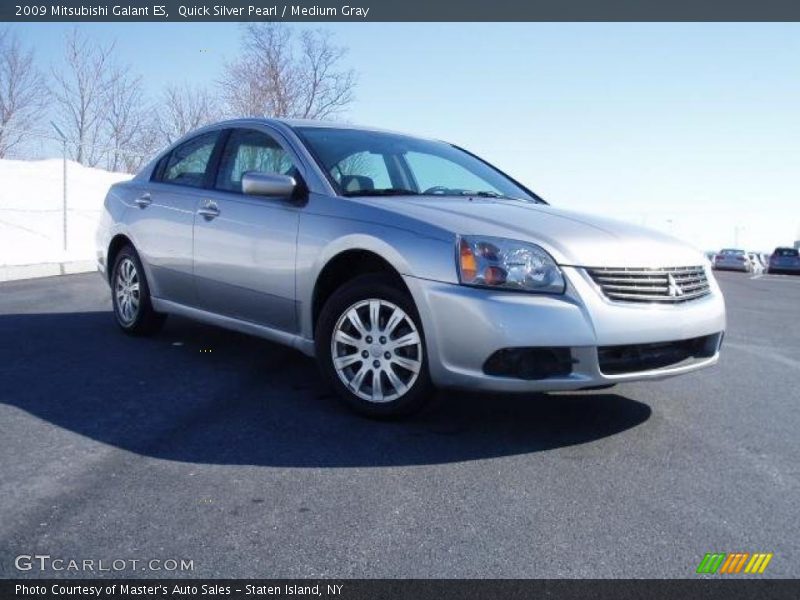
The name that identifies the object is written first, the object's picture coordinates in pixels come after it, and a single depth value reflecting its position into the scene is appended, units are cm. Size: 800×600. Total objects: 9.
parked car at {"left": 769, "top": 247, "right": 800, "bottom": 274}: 3569
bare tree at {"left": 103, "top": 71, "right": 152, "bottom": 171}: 3069
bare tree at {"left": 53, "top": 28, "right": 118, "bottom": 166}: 2956
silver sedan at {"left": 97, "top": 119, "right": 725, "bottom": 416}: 335
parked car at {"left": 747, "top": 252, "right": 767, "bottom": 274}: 3981
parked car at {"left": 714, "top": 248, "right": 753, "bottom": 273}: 3775
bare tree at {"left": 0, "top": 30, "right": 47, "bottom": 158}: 2807
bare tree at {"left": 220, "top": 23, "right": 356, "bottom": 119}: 2780
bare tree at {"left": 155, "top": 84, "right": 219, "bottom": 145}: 3169
